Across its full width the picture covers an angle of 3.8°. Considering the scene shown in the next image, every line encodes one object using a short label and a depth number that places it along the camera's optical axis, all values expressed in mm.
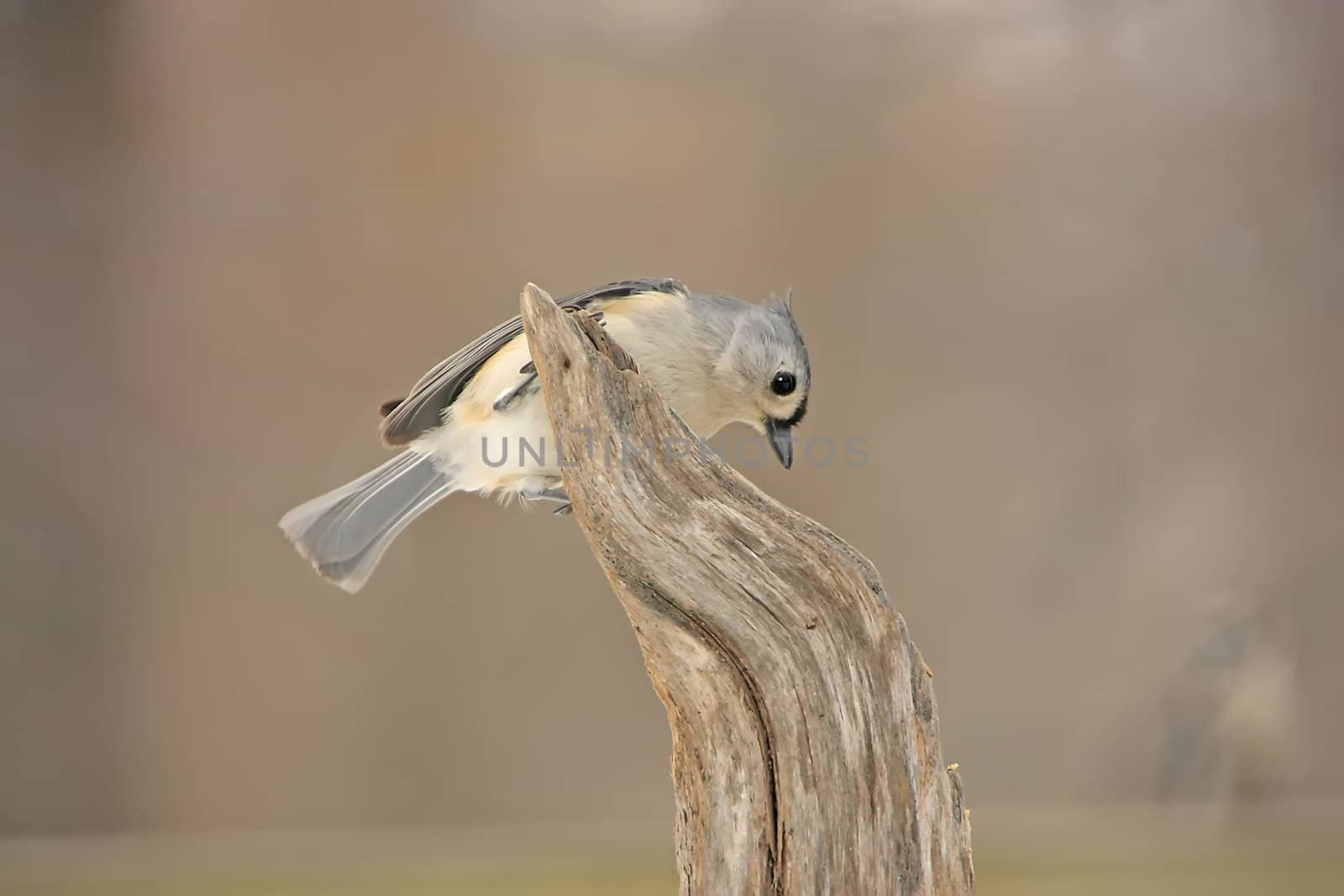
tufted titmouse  4965
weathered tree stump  4890
